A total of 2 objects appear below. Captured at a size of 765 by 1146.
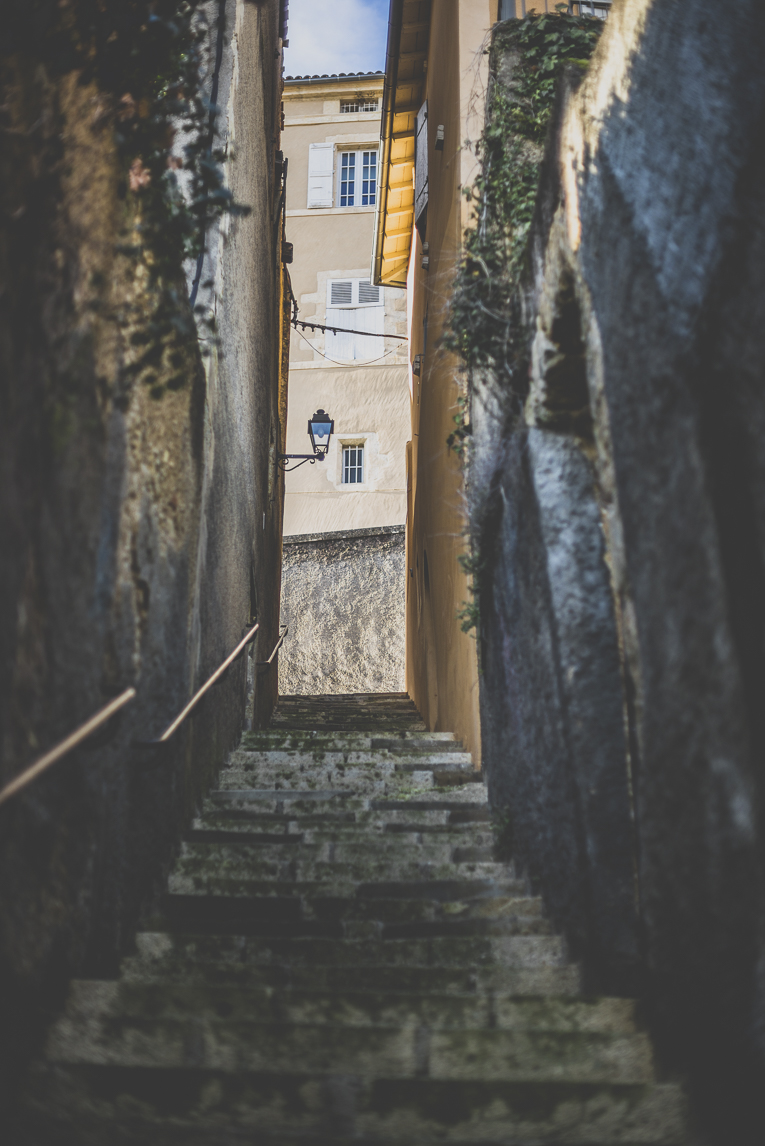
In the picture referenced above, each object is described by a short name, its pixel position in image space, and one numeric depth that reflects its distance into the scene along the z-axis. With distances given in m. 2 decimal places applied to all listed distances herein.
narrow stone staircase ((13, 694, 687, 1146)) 2.29
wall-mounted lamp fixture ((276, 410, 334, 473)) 10.99
